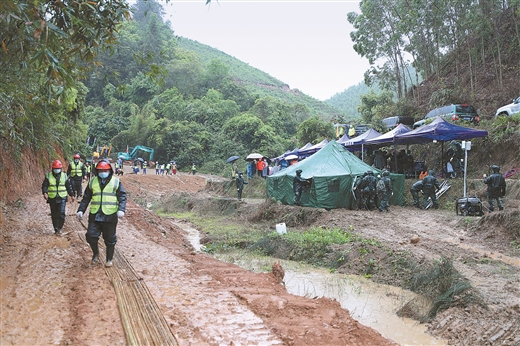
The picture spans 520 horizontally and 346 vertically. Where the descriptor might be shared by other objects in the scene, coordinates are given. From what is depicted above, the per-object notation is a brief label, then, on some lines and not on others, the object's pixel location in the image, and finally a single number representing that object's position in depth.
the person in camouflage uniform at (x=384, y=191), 15.18
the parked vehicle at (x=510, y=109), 20.16
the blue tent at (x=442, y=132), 16.48
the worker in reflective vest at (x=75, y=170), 12.60
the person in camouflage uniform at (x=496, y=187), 12.45
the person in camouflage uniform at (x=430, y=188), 15.17
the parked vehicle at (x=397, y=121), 27.65
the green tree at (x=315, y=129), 37.44
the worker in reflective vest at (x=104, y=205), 6.66
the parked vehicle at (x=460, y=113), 22.83
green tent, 15.65
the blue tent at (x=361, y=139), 21.09
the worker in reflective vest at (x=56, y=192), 9.23
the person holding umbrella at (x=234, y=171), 26.77
